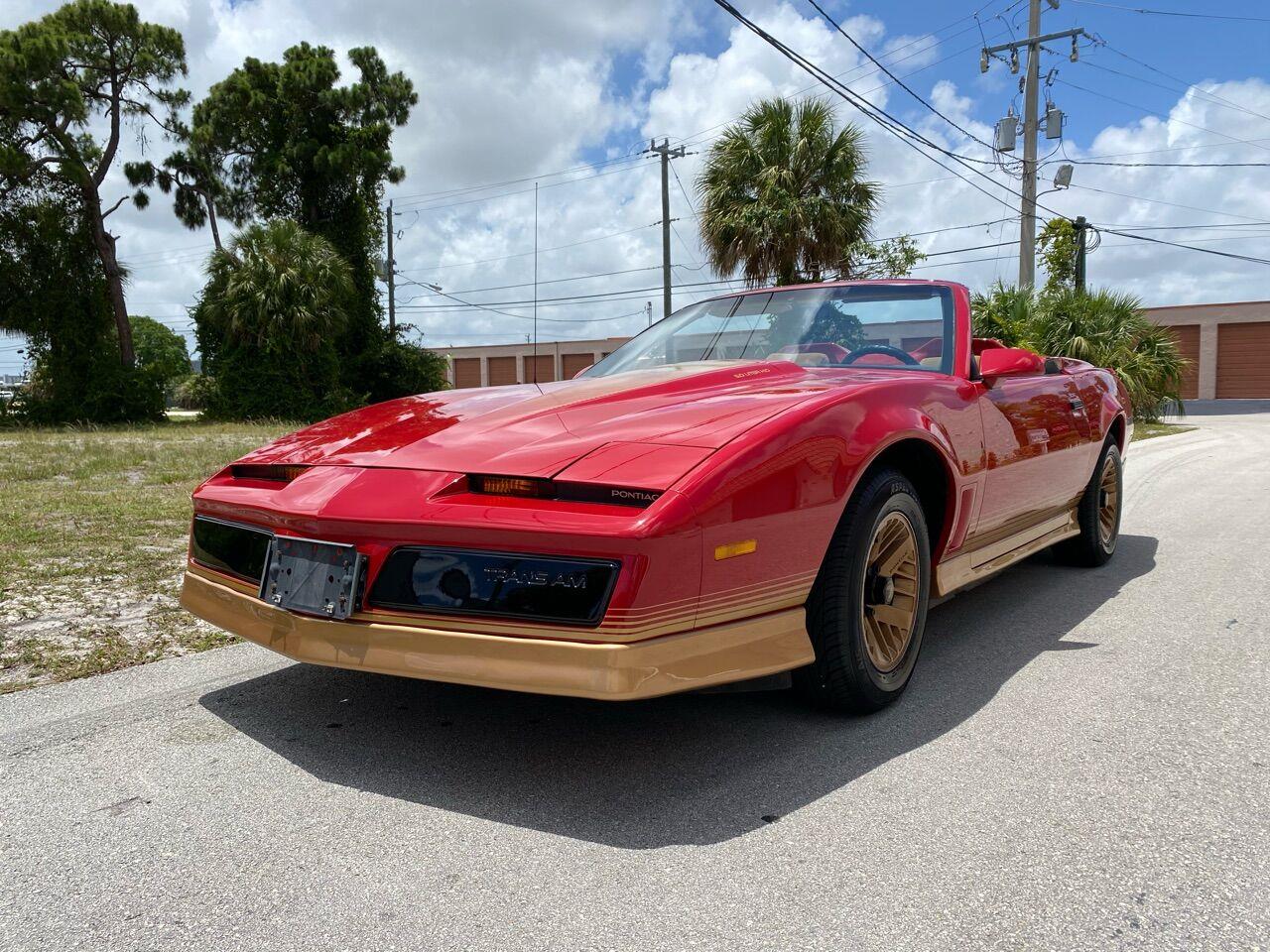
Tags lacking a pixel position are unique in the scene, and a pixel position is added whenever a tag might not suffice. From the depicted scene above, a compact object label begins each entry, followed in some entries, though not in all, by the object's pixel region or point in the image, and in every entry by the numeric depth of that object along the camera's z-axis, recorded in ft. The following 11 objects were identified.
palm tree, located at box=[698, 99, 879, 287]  59.36
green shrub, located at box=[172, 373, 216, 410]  85.16
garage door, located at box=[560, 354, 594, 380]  170.07
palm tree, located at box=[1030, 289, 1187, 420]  57.98
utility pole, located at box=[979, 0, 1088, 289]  68.18
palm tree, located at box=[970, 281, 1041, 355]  57.31
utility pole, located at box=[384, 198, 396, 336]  104.17
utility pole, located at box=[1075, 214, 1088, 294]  84.69
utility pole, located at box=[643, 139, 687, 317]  93.09
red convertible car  7.06
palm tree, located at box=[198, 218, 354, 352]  80.12
